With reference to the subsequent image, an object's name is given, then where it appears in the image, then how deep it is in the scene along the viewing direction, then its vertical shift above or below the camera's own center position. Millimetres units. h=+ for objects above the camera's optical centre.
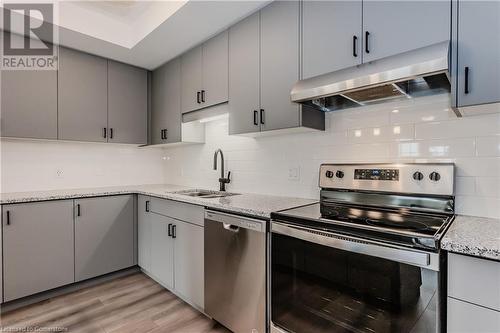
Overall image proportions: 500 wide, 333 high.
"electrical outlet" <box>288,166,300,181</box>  2090 -65
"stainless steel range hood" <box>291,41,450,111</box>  1146 +417
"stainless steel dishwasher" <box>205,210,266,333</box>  1591 -676
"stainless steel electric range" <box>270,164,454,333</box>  1012 -383
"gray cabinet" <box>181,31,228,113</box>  2297 +825
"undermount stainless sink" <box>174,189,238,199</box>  2516 -276
